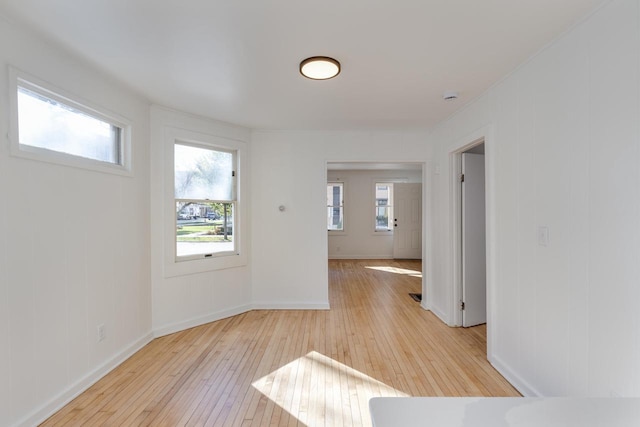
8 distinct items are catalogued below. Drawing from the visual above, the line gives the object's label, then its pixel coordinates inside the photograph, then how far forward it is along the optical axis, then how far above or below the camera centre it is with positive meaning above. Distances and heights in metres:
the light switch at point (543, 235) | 1.87 -0.16
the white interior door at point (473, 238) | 3.25 -0.30
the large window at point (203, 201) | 3.27 +0.14
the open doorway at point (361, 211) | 7.80 +0.02
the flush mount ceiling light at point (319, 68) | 2.01 +1.03
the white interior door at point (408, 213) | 7.61 -0.03
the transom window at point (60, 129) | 1.77 +0.60
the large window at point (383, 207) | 7.93 +0.13
